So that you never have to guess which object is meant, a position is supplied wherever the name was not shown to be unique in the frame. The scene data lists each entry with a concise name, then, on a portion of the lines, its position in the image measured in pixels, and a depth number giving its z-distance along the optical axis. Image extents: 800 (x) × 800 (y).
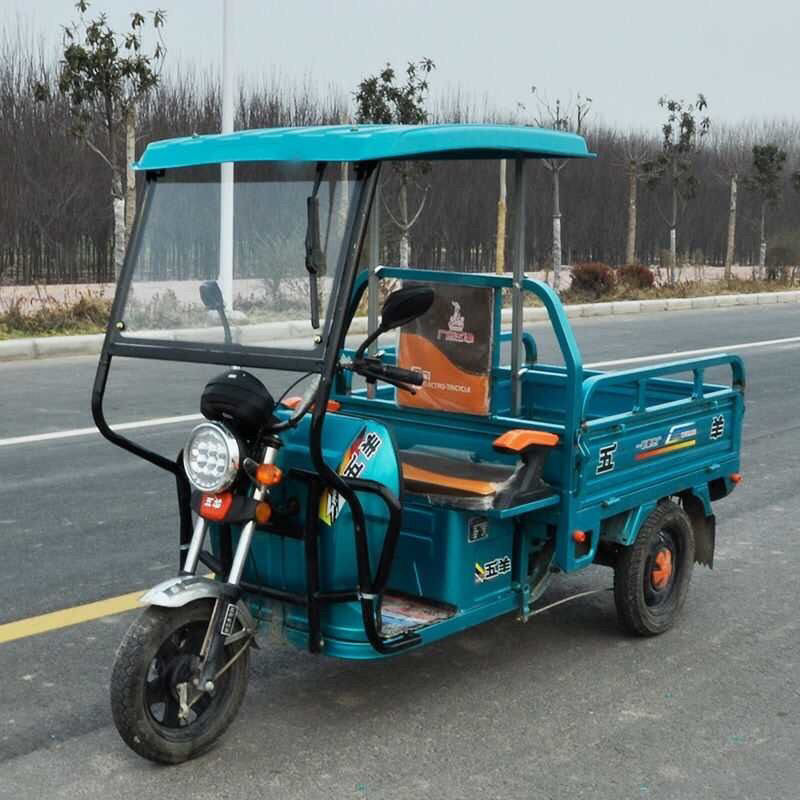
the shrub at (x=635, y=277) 24.03
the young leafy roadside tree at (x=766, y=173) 30.12
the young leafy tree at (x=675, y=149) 27.84
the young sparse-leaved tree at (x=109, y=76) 15.73
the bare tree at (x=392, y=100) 20.17
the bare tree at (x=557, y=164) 23.05
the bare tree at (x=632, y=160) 27.91
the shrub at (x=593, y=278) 22.41
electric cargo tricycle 3.72
